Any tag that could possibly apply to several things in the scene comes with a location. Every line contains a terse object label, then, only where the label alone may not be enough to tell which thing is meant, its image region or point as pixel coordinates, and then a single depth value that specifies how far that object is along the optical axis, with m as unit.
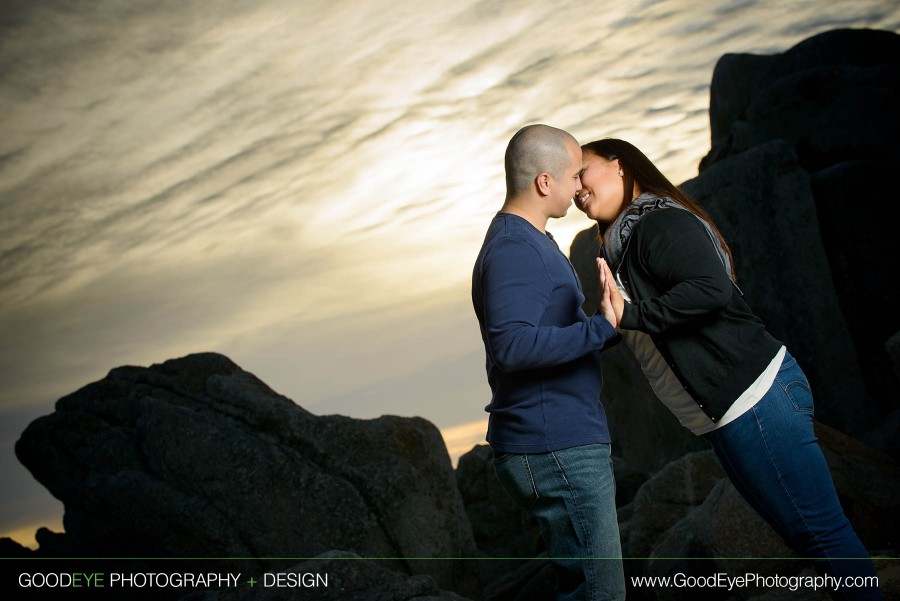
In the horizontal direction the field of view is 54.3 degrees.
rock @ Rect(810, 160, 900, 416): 10.41
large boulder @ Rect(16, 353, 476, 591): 7.85
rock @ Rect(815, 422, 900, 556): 6.15
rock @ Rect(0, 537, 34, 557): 9.86
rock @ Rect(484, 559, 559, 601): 8.28
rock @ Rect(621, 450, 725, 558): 8.08
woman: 3.38
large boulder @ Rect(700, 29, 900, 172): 11.84
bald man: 3.19
